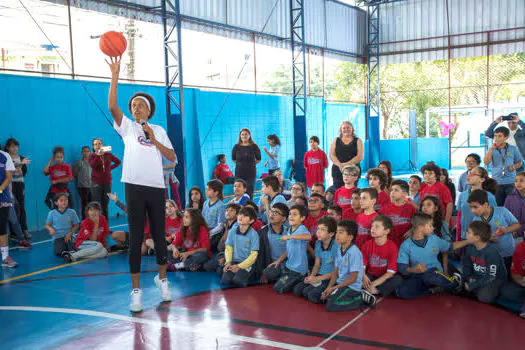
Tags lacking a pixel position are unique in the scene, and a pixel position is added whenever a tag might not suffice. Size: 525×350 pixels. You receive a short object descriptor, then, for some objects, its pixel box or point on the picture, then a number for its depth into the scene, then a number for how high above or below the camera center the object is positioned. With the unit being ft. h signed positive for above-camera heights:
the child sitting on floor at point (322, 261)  15.72 -3.89
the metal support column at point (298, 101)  47.24 +3.60
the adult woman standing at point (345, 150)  22.94 -0.60
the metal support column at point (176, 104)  33.42 +2.53
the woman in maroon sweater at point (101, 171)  28.89 -1.53
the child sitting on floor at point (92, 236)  22.05 -4.08
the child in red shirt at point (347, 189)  19.44 -2.02
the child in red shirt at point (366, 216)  16.79 -2.64
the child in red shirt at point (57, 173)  28.45 -1.58
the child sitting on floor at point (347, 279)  14.53 -4.14
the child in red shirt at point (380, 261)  15.43 -3.87
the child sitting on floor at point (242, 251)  17.44 -3.91
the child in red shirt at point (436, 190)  19.71 -2.17
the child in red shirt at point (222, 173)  40.27 -2.56
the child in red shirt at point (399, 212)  17.58 -2.68
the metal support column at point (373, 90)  62.28 +5.71
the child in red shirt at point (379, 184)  18.80 -1.79
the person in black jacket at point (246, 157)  28.32 -0.97
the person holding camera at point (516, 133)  24.05 -0.06
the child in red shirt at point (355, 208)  18.08 -2.59
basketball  13.09 +2.52
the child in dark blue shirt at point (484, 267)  14.88 -3.99
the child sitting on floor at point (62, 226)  22.72 -3.62
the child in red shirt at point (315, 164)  28.66 -1.48
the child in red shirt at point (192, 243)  19.68 -4.04
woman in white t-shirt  13.48 -0.70
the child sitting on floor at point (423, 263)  15.57 -3.98
